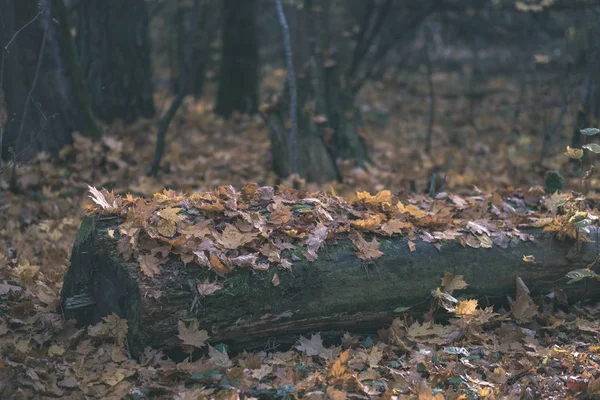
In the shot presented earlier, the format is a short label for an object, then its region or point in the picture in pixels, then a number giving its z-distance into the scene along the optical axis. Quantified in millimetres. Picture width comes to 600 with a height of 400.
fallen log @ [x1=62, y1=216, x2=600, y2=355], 3463
